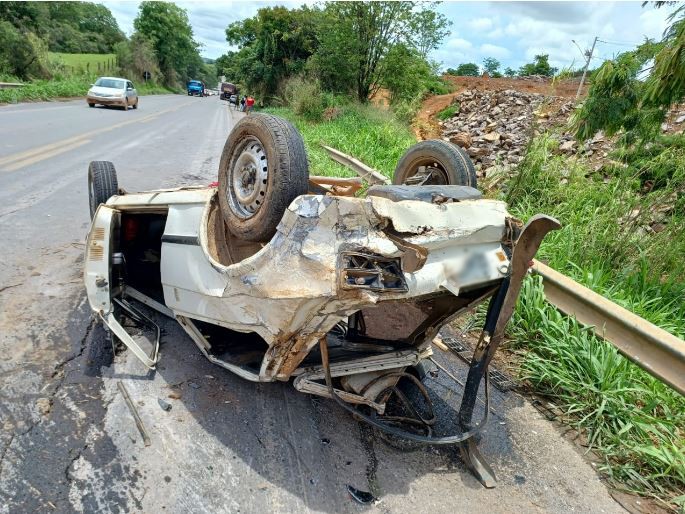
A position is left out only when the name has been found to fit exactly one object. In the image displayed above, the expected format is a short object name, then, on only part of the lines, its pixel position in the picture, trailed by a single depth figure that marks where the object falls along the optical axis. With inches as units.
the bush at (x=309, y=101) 769.6
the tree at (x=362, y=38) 736.3
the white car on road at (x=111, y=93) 845.2
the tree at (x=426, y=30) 733.7
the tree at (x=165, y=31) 2815.0
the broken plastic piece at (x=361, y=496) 89.0
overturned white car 83.0
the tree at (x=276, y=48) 1125.7
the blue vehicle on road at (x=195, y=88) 2576.3
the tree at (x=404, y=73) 765.9
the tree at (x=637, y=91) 137.7
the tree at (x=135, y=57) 2087.8
